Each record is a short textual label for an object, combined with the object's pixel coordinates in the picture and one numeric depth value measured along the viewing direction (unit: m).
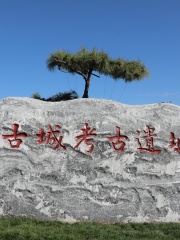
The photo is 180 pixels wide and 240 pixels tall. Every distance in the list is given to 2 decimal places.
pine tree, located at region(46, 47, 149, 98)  8.02
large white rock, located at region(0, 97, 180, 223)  3.68
